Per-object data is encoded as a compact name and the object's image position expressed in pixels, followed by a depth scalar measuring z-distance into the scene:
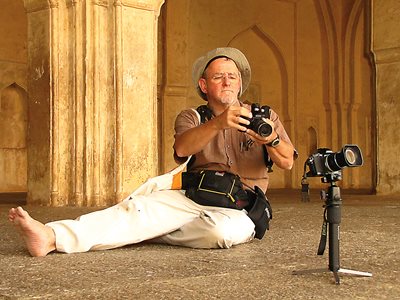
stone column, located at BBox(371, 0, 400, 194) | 10.75
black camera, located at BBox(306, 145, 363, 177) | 2.86
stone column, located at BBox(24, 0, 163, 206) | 8.40
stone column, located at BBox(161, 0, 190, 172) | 14.63
